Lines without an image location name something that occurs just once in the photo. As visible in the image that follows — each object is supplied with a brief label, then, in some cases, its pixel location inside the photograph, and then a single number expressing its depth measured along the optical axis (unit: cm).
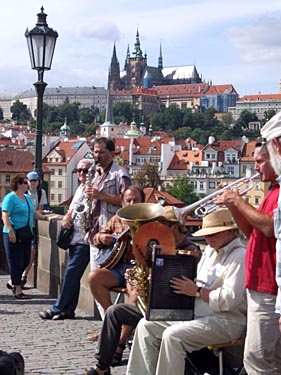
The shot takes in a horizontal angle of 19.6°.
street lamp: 1006
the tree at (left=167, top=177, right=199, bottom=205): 9081
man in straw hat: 464
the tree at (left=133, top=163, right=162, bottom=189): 8912
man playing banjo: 612
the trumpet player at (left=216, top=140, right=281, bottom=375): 403
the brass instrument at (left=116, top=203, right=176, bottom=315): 500
